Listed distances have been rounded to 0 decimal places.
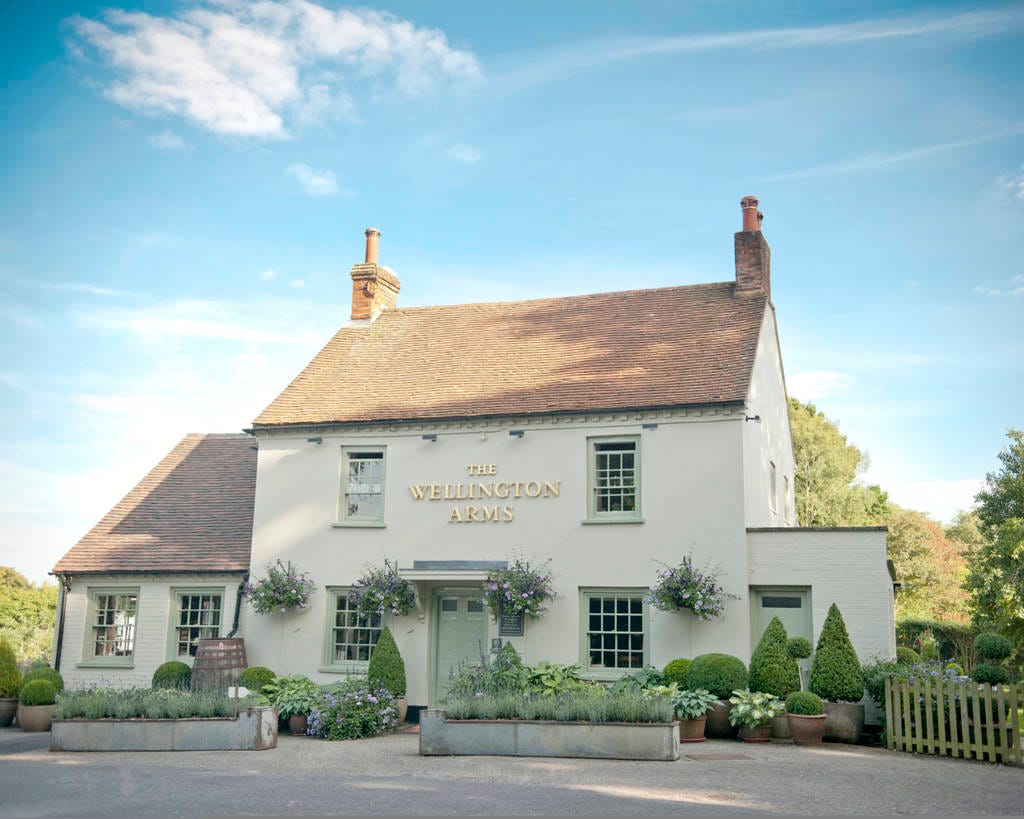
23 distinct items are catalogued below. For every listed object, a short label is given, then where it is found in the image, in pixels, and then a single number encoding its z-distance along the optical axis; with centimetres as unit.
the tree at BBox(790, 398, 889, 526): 3938
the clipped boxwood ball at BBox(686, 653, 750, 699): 1608
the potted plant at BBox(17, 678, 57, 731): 1872
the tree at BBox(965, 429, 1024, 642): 2716
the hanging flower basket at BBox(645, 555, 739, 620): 1700
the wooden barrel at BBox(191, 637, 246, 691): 1870
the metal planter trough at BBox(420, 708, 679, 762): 1327
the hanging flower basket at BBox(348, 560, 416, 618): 1884
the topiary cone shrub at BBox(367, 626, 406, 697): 1800
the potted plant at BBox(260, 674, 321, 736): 1727
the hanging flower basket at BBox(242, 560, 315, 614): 1961
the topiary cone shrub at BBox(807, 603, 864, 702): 1575
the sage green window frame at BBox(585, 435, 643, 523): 1836
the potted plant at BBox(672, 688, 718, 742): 1550
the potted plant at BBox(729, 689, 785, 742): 1551
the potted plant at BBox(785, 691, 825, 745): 1517
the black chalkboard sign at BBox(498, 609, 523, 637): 1856
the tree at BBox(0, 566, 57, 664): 3262
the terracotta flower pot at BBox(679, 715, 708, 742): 1550
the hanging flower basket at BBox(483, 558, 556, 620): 1792
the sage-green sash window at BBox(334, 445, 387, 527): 2014
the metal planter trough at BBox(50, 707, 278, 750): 1462
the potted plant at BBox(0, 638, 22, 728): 1945
